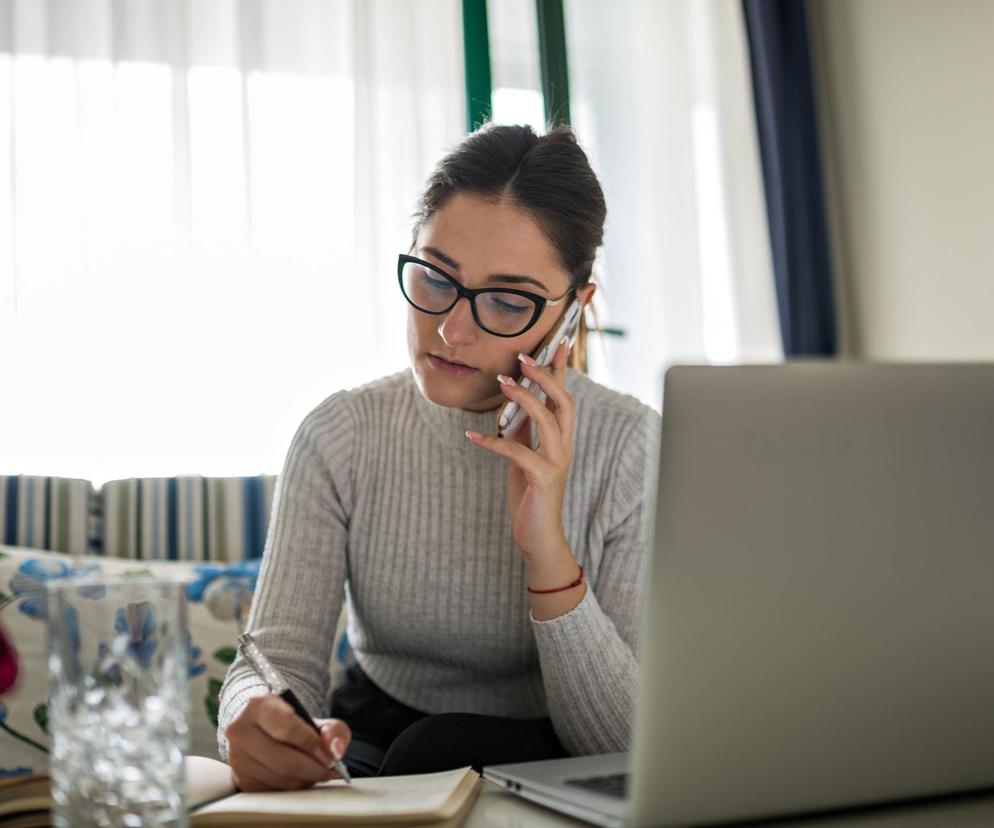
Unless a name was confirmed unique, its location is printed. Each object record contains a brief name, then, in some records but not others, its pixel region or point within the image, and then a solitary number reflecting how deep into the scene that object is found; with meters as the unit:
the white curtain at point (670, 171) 3.11
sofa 1.67
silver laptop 0.59
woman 1.20
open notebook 0.66
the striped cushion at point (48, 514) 1.90
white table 0.65
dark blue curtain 3.25
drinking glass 0.59
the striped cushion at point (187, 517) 1.97
